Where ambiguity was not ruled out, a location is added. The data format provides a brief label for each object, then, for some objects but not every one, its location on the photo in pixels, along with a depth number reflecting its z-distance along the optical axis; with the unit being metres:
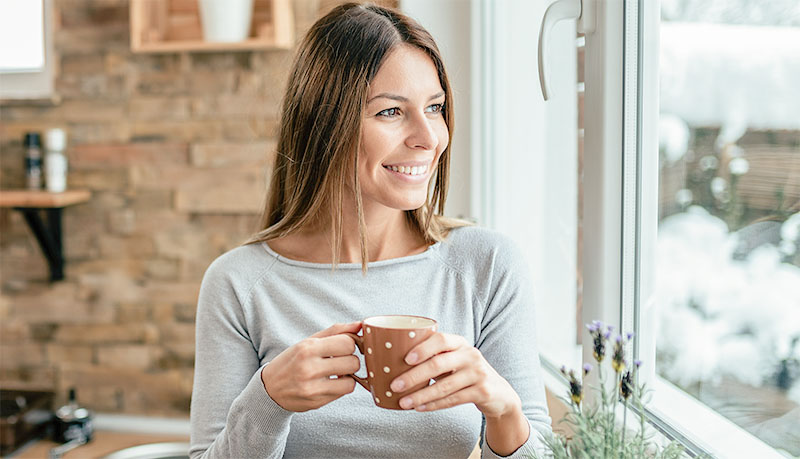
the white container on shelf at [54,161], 2.37
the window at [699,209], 0.71
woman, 1.02
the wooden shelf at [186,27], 2.19
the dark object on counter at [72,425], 2.35
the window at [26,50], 2.43
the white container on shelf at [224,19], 2.17
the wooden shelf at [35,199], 2.29
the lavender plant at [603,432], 0.56
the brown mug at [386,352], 0.73
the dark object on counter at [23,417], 2.23
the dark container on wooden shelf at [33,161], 2.36
